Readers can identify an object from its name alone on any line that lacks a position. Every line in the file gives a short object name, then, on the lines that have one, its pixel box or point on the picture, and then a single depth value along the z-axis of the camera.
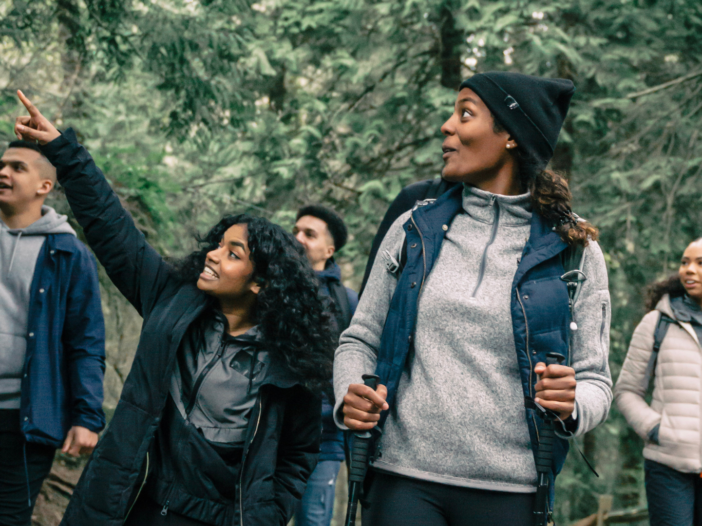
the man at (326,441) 4.98
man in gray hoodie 3.95
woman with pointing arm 2.90
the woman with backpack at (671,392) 4.92
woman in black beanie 2.30
